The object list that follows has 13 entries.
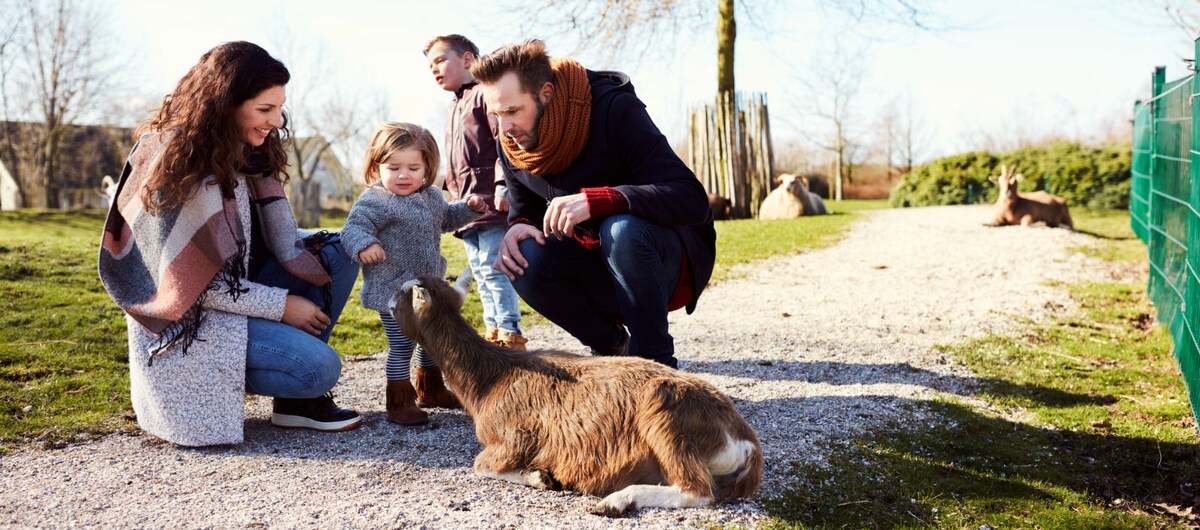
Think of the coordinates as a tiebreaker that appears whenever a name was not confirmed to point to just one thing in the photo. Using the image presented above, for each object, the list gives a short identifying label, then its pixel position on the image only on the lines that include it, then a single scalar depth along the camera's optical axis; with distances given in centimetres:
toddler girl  419
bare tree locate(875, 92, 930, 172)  5031
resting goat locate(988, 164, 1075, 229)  1539
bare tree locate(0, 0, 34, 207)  3011
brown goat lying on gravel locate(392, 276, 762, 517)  297
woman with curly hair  353
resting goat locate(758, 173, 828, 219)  1878
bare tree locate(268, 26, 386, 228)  2483
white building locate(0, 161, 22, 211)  3991
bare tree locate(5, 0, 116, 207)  2831
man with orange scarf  374
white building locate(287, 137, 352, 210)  3891
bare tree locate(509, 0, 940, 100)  1783
